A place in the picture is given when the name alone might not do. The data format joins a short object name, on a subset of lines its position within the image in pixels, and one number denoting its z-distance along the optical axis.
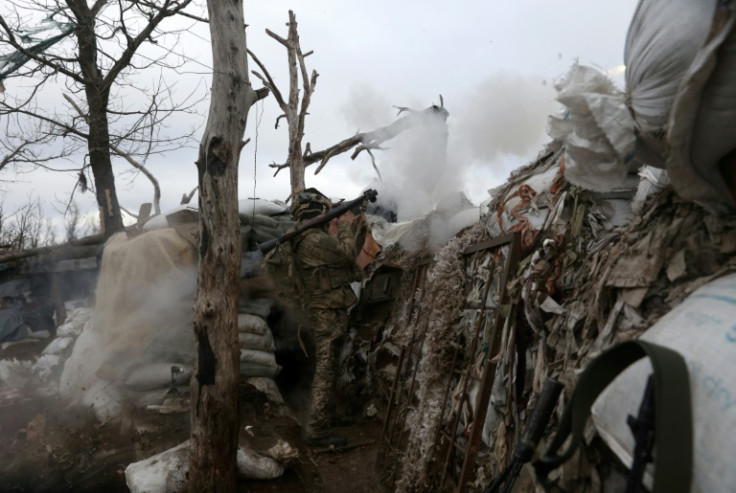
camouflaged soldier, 5.03
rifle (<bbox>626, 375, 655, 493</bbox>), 0.95
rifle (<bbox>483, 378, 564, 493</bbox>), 1.32
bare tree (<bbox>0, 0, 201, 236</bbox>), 7.47
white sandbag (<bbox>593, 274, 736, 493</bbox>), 0.91
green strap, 0.90
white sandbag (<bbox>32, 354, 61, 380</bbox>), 6.00
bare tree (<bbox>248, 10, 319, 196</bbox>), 8.72
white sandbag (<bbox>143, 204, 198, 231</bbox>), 5.48
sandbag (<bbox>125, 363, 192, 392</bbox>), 4.43
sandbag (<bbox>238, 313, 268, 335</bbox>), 4.95
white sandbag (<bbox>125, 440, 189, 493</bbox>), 3.15
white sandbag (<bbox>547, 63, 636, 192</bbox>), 1.42
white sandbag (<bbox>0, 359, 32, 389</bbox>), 6.02
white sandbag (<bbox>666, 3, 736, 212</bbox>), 1.07
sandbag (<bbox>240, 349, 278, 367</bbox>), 4.84
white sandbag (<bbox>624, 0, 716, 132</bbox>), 1.23
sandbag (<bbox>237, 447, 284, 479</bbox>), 3.46
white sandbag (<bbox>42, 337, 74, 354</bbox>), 6.31
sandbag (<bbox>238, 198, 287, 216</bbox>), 5.59
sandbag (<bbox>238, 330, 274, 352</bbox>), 4.89
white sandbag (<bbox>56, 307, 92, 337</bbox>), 6.54
